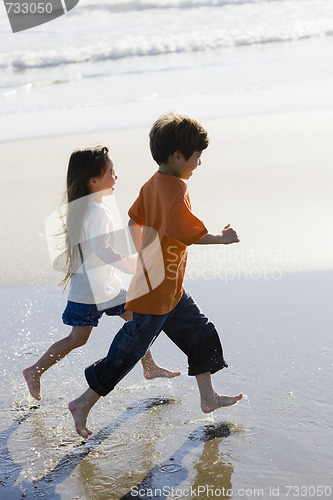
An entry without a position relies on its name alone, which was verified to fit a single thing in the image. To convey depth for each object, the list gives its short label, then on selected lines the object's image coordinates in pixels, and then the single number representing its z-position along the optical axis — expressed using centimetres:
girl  324
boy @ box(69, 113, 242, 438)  285
